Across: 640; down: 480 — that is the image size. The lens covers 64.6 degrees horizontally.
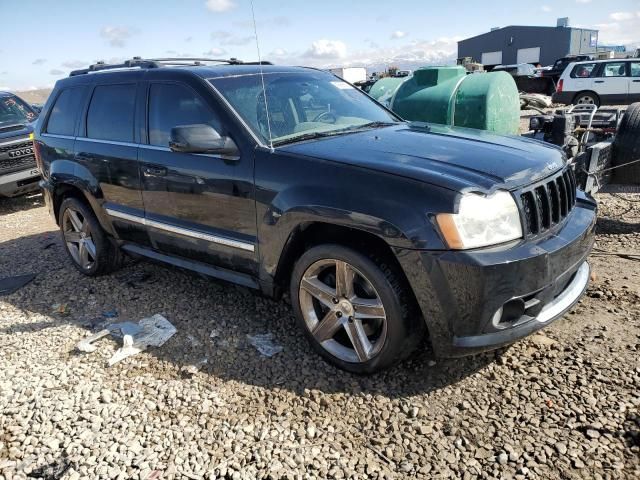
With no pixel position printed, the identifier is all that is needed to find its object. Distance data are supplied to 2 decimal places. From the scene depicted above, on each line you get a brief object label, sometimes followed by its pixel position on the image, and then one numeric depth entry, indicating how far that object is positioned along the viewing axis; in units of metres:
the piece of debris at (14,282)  4.89
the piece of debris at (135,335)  3.56
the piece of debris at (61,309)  4.27
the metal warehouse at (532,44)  52.03
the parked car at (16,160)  8.24
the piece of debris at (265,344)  3.43
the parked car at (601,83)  16.36
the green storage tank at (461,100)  7.09
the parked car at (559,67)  24.17
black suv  2.53
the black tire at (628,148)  4.94
